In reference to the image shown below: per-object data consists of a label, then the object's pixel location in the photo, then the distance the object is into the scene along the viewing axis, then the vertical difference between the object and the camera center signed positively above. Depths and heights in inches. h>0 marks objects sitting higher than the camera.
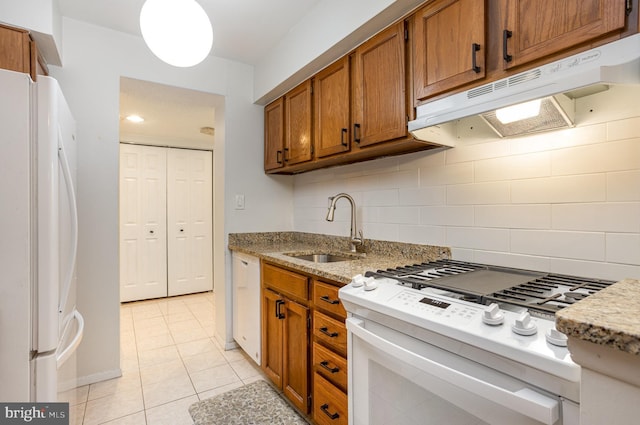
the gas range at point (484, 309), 26.1 -10.8
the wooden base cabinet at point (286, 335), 65.7 -28.0
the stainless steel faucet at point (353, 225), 84.3 -3.5
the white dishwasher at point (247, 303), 86.7 -26.7
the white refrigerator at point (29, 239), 43.2 -3.4
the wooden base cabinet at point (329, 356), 53.9 -25.9
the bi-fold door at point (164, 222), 158.6 -4.1
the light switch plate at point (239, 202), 107.3 +3.9
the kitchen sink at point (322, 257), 87.9 -12.8
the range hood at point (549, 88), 32.5 +14.8
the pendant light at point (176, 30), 52.1 +31.7
